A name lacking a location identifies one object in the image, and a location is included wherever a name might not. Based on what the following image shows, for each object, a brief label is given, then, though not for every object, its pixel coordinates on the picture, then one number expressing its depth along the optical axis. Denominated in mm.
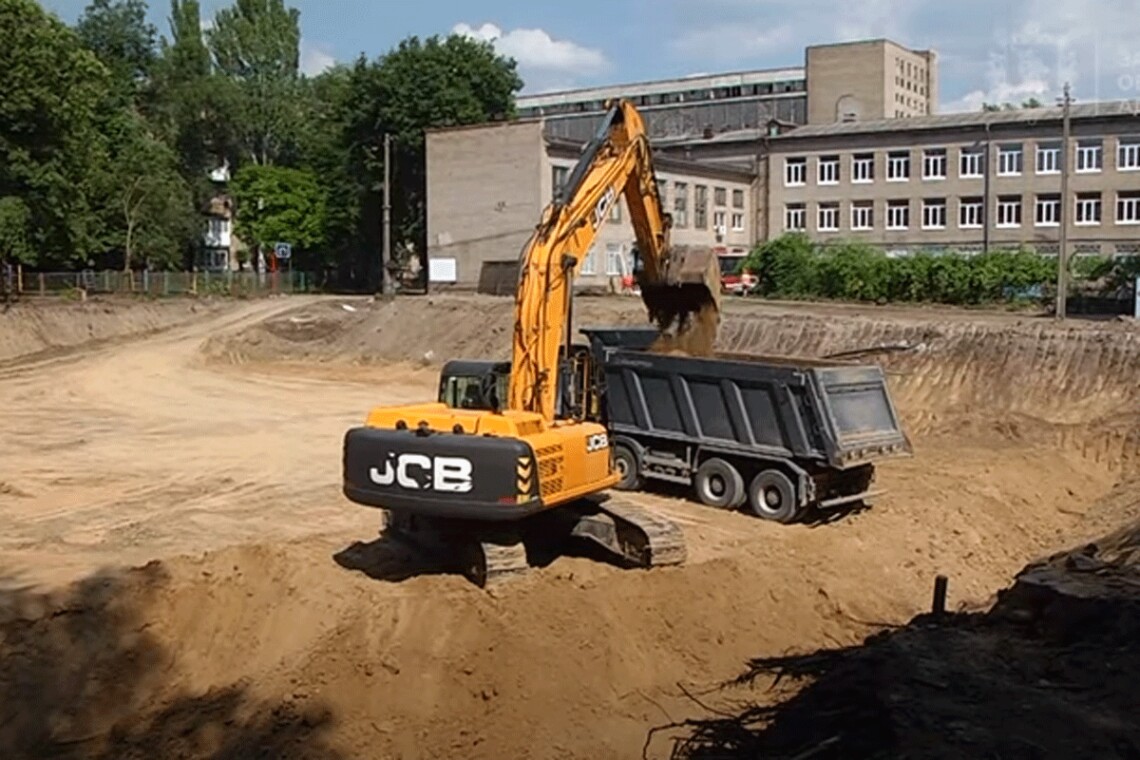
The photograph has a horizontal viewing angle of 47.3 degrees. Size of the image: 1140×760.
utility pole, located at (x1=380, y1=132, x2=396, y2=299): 53281
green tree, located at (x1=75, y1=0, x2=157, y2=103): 71875
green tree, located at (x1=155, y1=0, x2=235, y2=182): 73500
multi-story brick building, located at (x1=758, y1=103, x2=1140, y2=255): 58625
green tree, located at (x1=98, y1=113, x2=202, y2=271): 58844
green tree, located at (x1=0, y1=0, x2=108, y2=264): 44969
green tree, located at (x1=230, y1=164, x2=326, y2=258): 69375
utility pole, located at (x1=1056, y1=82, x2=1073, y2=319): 36938
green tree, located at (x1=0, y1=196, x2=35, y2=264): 45656
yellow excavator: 11617
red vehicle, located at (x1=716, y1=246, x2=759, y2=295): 52469
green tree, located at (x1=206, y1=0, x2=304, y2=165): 76688
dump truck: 16281
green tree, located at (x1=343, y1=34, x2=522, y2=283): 63531
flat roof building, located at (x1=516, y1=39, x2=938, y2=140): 80562
